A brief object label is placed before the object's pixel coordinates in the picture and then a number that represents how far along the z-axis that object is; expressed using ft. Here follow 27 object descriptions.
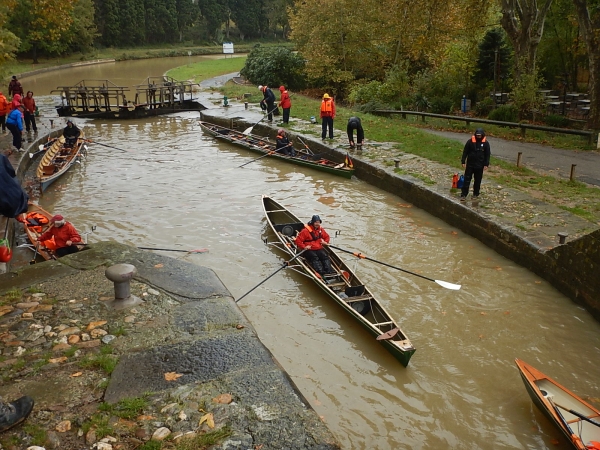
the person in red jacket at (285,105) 71.56
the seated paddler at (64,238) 31.60
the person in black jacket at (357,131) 58.03
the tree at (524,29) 66.80
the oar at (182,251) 35.07
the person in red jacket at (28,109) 70.08
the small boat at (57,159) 52.47
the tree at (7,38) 47.88
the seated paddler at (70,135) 65.59
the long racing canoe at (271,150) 55.16
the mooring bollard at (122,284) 20.86
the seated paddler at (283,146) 61.72
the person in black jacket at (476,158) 38.88
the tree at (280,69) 116.26
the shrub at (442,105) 87.56
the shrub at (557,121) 69.00
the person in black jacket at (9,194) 15.17
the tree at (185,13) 258.98
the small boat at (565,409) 18.59
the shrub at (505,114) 74.79
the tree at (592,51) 58.54
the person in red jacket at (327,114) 61.16
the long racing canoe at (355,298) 24.43
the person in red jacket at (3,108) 63.72
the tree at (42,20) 46.62
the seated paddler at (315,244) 32.45
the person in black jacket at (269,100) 77.82
